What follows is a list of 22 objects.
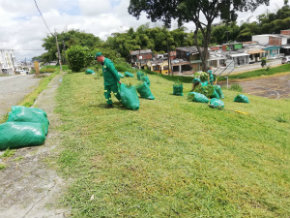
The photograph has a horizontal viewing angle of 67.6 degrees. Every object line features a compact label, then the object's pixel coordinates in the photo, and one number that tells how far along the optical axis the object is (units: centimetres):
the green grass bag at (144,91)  766
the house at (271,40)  4332
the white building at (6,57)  8919
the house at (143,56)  4100
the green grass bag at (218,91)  981
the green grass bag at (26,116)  419
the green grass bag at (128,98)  581
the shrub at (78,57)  1864
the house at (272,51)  4288
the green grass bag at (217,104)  694
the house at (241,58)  4012
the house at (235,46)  4266
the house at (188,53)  4010
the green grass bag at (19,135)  372
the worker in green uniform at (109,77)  557
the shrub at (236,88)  1623
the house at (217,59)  4069
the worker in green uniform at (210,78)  1146
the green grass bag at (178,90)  975
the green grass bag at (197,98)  812
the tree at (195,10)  1822
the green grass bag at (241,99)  963
